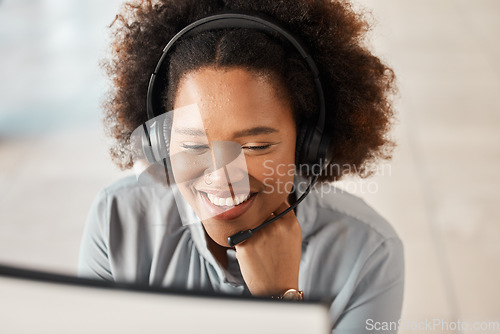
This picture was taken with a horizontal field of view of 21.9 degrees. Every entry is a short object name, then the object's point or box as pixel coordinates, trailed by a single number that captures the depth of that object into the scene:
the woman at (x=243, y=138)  1.28
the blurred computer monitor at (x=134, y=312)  1.06
